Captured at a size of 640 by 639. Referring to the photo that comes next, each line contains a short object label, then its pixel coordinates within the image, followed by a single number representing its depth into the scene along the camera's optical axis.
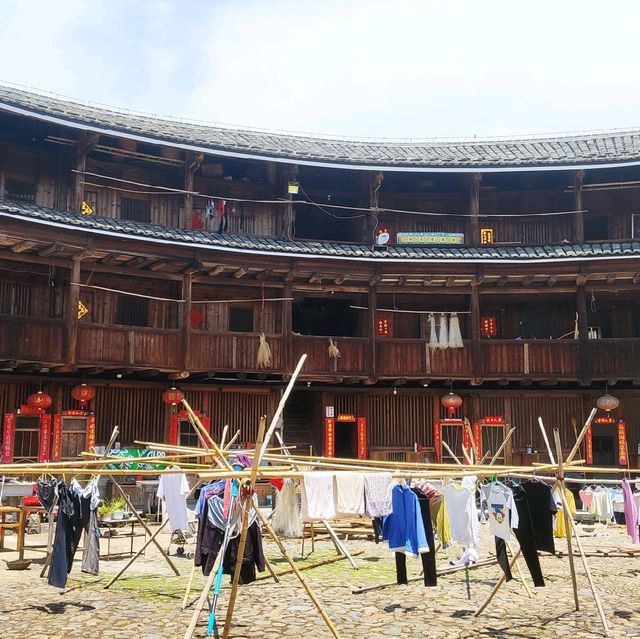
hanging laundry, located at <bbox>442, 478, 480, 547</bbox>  13.09
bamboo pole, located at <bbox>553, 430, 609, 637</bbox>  10.87
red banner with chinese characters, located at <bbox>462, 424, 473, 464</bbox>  26.92
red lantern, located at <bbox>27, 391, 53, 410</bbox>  22.58
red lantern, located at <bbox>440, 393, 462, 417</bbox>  25.97
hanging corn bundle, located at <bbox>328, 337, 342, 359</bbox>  25.11
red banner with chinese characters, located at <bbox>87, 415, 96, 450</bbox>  23.70
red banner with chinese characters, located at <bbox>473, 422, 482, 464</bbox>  26.77
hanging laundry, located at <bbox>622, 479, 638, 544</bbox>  15.05
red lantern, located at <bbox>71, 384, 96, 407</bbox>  22.97
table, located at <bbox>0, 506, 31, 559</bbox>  15.30
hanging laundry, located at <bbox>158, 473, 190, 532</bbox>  14.13
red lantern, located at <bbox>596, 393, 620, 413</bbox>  25.50
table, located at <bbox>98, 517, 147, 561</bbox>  16.65
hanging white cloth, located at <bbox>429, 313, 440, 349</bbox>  25.75
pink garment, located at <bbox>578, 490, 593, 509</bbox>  22.59
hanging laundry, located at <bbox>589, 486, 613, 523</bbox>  22.38
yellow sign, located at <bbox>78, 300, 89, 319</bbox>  24.05
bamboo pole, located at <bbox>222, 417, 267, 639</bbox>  9.32
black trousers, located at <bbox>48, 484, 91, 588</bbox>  12.16
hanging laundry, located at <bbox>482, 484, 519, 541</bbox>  11.96
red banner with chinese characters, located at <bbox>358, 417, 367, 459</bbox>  26.56
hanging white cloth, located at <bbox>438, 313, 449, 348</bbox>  25.80
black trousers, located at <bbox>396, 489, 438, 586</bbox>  11.72
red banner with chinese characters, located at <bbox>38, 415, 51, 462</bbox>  23.06
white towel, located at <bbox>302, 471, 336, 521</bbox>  12.37
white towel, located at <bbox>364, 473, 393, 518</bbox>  11.96
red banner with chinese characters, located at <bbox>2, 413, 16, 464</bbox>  22.34
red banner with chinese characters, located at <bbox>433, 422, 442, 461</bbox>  26.86
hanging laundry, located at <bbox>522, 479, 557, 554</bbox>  12.13
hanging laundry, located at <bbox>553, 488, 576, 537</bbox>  17.20
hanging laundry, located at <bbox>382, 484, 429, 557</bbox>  11.52
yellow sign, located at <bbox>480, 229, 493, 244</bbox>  28.28
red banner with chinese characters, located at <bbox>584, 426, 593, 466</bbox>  26.97
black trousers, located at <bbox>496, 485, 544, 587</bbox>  12.06
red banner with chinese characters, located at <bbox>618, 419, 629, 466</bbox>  26.66
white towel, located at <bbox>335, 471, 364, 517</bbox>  12.75
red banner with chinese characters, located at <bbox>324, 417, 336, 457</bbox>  26.30
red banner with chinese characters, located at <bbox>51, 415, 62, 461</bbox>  23.25
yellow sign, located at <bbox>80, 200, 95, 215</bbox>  24.53
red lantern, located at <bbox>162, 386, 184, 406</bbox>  23.88
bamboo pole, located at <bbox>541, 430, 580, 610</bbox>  11.51
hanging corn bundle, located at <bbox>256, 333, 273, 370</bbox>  24.42
